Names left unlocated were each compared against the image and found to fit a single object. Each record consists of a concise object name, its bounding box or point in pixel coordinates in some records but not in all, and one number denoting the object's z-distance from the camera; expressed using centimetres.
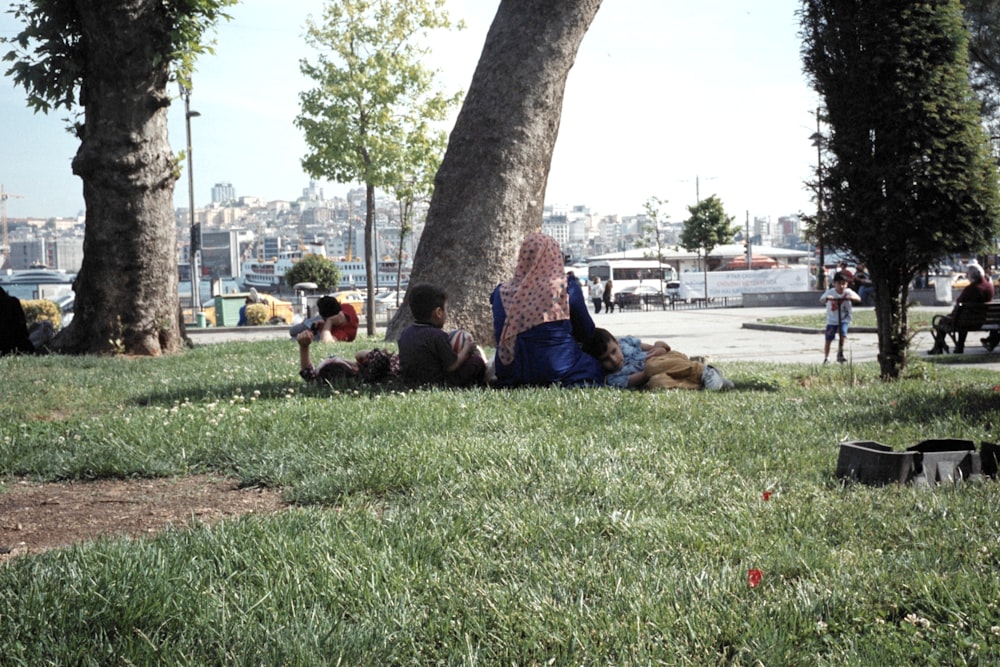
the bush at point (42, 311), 2820
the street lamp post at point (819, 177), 929
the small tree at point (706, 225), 5922
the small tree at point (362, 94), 2697
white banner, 4609
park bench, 1595
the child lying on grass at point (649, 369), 776
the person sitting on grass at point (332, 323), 1116
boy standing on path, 1473
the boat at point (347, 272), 12731
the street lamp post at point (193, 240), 3333
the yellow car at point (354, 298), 4183
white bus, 7656
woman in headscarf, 755
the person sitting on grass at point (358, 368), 803
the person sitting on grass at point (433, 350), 757
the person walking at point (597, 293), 4292
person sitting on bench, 1634
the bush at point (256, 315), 3338
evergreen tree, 860
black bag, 404
